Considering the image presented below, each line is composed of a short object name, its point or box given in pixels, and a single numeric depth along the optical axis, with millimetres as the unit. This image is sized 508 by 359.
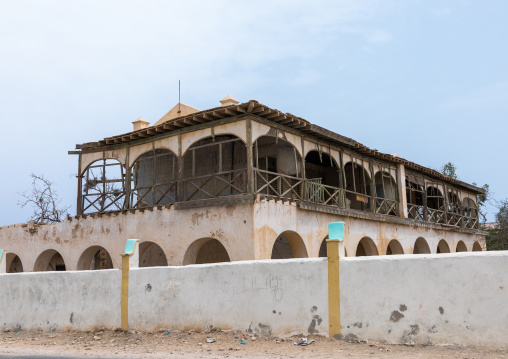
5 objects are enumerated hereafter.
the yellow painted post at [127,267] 11000
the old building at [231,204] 13953
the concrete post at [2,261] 14562
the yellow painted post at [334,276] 8633
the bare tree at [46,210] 29781
